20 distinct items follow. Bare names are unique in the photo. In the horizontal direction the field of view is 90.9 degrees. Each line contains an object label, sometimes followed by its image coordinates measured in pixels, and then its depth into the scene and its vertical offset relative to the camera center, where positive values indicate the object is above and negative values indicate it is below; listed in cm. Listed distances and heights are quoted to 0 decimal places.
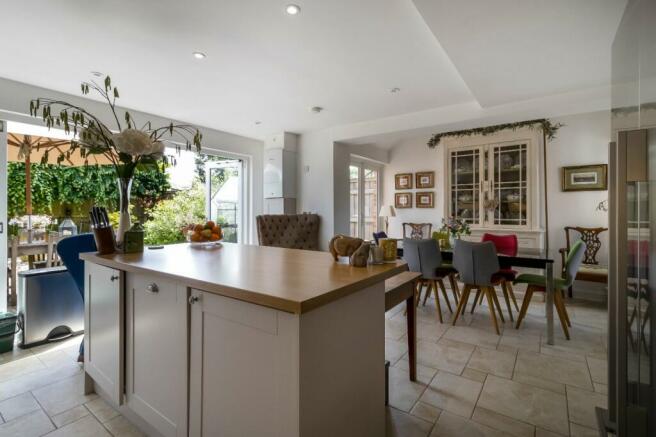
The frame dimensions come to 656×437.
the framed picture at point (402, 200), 605 +36
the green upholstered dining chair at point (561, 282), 297 -61
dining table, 283 -44
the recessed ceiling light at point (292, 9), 195 +128
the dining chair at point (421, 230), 579 -20
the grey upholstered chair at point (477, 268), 310 -48
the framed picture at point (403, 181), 603 +72
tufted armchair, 471 -17
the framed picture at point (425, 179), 578 +72
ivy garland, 451 +134
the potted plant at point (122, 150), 183 +41
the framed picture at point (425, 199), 578 +36
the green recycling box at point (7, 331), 270 -94
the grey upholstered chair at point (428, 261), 347 -46
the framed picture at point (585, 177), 436 +57
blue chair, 227 -22
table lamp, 584 +14
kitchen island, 105 -49
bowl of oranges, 247 -11
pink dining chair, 379 -33
